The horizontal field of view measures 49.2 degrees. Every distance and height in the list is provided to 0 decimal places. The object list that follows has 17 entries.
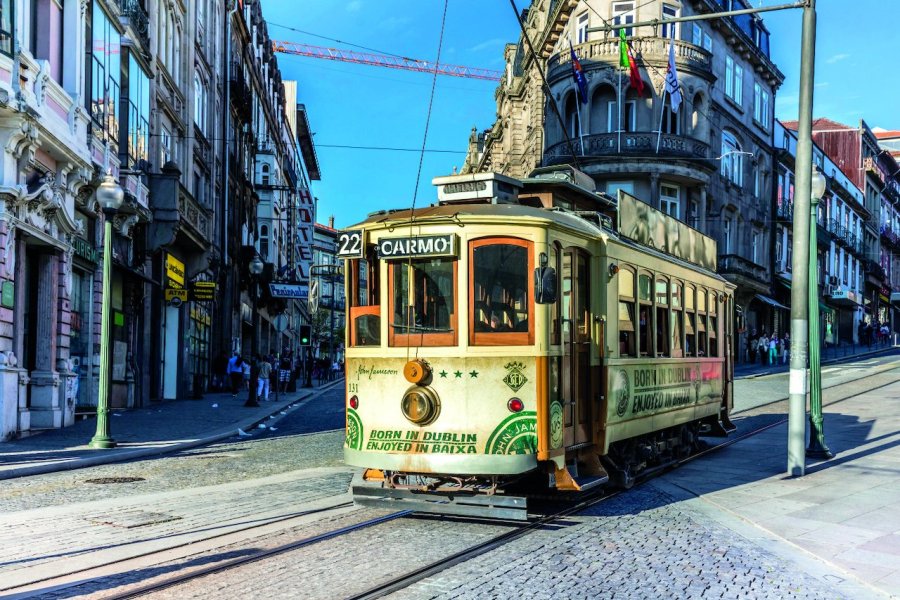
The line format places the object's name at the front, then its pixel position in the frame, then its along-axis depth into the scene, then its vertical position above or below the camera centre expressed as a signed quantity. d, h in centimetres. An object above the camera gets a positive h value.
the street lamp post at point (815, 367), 1480 -32
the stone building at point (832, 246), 5681 +691
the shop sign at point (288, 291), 3869 +226
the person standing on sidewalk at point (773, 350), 4638 -14
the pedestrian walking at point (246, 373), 4144 -108
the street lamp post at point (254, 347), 2773 +2
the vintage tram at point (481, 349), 924 -1
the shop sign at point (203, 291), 3019 +177
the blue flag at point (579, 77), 3725 +1053
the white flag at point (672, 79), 3578 +990
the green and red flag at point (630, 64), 3442 +1027
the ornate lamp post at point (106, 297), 1599 +85
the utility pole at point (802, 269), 1327 +107
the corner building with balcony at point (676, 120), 4072 +1025
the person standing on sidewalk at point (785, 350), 4745 -14
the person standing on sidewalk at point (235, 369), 3631 -77
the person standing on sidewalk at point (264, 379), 3203 -102
